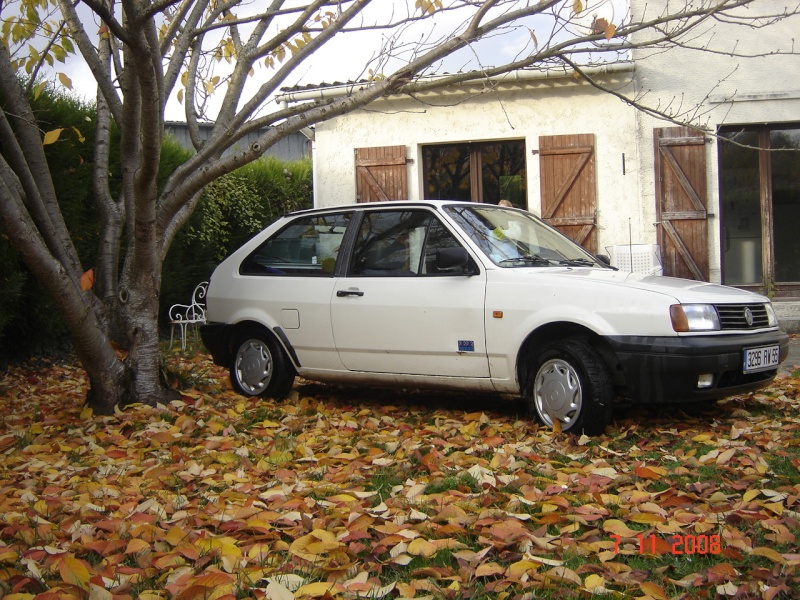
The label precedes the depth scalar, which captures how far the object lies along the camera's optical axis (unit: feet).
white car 16.94
